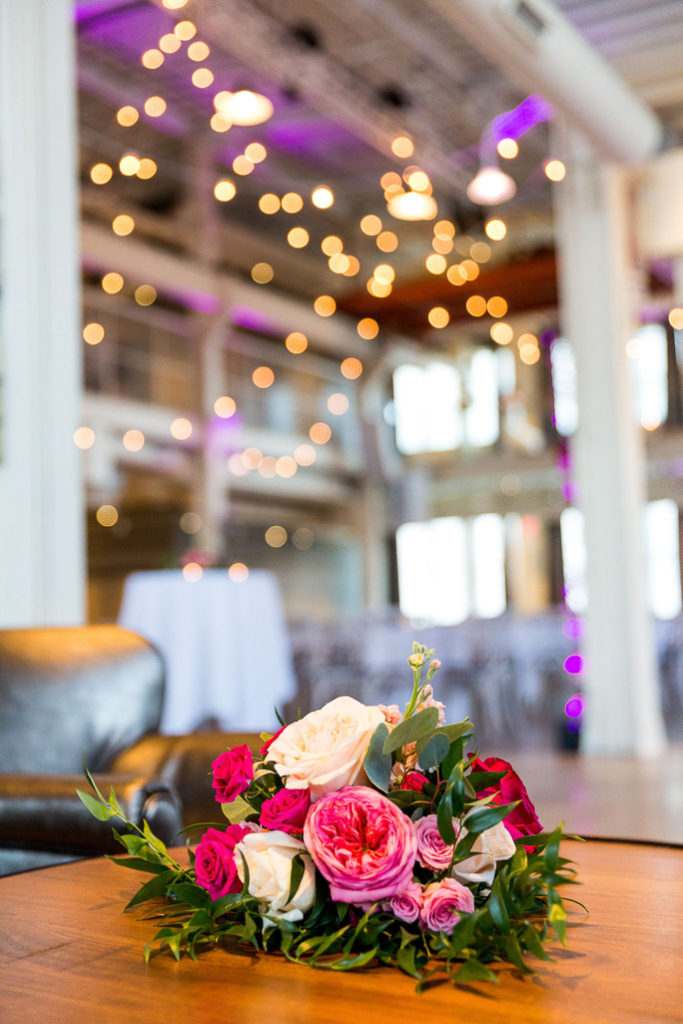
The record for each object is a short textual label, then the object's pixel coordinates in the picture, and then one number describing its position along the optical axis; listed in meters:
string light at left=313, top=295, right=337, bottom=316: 12.87
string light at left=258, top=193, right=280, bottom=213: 10.78
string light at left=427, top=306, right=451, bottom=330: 12.49
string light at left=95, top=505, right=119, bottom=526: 13.64
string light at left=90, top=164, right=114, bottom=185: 8.47
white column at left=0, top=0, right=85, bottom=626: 3.53
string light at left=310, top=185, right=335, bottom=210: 6.70
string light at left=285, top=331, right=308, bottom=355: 13.91
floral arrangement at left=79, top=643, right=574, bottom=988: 0.93
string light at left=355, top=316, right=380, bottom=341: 13.41
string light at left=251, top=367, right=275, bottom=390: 13.55
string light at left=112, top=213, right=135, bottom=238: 10.84
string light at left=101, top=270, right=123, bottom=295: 11.04
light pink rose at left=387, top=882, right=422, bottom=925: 0.94
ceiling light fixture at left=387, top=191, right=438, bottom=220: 7.22
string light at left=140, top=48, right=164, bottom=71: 7.50
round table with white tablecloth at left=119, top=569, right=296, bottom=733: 4.93
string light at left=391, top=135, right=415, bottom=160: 8.43
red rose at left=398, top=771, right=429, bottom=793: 0.99
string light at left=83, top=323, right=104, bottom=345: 11.09
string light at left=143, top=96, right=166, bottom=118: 8.58
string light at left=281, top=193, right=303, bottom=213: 10.30
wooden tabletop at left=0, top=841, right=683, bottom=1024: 0.87
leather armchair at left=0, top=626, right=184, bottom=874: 2.46
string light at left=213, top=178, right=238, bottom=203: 7.39
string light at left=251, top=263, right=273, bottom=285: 13.75
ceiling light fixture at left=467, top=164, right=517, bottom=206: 7.09
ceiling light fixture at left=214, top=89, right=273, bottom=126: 5.93
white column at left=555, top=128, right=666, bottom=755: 6.60
